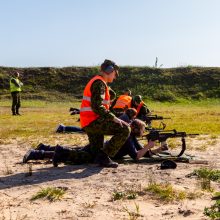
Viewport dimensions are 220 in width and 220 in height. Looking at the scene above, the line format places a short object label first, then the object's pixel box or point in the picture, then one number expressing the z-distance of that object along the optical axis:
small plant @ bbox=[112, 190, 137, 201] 7.07
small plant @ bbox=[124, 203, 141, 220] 6.13
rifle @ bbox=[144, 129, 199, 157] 10.26
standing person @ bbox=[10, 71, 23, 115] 27.58
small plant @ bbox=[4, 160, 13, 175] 9.27
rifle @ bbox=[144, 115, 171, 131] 17.94
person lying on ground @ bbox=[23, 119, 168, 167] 9.80
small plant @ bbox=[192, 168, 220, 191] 7.84
